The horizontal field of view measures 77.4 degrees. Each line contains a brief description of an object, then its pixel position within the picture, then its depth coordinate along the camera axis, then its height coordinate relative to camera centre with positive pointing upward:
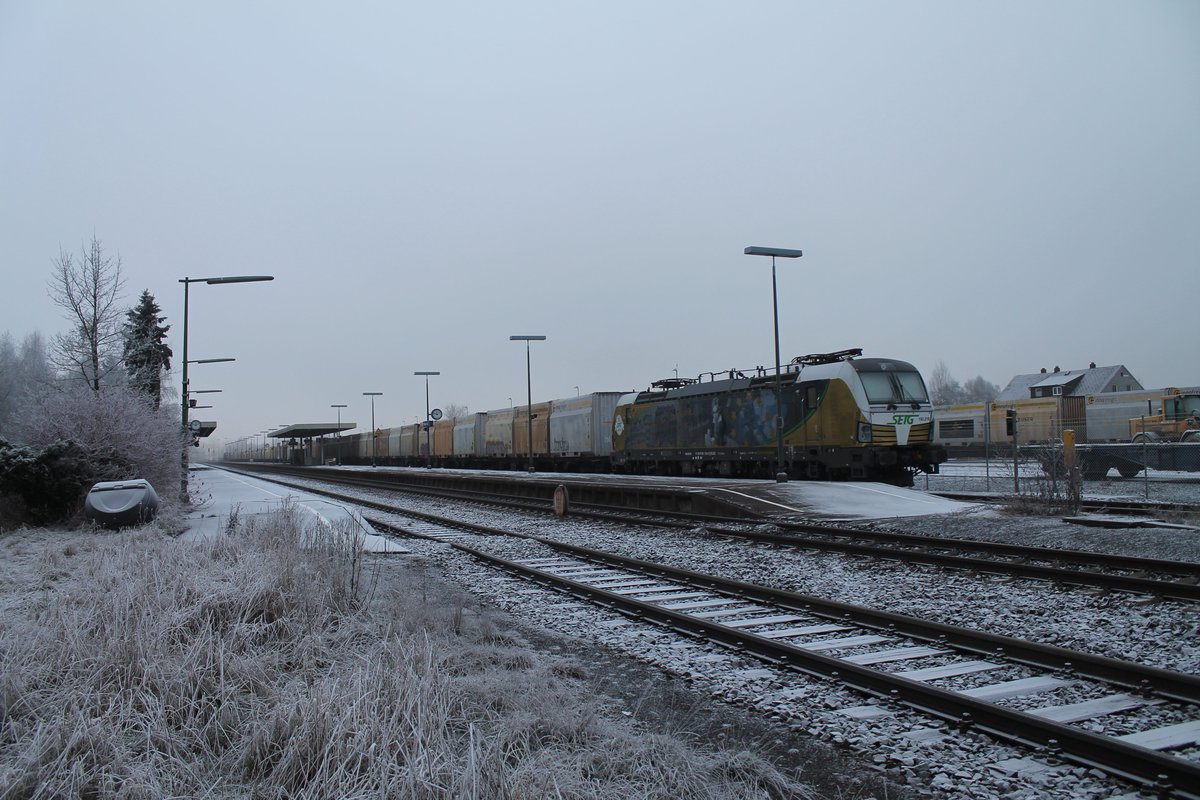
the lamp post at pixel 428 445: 52.16 +0.05
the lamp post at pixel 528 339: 39.32 +5.56
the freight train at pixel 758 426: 20.41 +0.49
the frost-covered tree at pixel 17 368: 48.12 +7.16
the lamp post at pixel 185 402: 21.42 +1.46
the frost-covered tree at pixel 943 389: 123.19 +8.67
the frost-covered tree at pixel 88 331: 26.36 +4.28
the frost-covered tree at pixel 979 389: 139.62 +9.59
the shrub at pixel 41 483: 15.91 -0.66
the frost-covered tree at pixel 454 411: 145.85 +6.96
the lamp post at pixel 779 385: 20.50 +1.54
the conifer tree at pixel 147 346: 31.29 +5.50
